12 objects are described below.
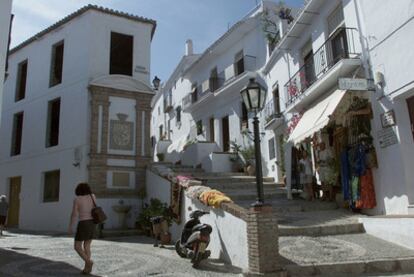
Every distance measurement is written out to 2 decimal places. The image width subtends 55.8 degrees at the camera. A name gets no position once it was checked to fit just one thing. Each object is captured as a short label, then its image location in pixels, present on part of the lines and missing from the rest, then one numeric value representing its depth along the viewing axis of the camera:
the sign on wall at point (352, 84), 9.40
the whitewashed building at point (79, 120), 15.30
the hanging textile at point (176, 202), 11.18
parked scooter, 7.70
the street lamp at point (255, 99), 7.45
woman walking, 7.23
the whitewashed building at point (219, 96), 19.86
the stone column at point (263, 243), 6.50
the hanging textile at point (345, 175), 10.84
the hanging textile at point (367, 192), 9.92
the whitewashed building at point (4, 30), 6.68
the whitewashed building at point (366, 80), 9.00
